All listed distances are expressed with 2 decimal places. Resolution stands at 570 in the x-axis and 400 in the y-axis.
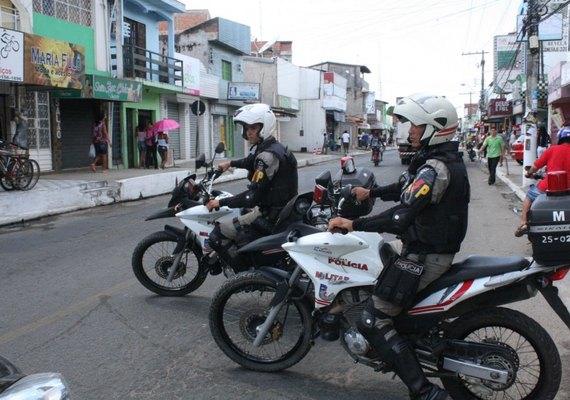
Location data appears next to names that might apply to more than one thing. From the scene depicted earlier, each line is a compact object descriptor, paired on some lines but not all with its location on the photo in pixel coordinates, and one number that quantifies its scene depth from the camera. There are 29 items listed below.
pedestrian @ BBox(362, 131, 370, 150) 61.95
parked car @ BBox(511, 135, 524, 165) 24.09
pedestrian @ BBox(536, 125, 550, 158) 19.94
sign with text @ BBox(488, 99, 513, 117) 41.03
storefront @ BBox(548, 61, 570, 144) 17.55
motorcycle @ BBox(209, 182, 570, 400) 3.05
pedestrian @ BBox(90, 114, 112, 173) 18.45
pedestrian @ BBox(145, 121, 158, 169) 21.11
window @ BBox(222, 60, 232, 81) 33.03
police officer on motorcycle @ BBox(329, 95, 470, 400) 3.08
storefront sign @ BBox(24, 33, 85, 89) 14.75
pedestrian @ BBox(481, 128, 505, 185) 16.50
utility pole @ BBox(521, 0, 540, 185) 16.08
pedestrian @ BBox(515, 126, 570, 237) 7.11
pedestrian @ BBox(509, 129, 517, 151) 32.62
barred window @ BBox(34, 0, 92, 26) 17.41
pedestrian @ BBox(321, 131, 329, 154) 42.14
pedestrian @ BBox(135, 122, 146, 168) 21.52
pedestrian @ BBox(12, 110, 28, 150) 13.05
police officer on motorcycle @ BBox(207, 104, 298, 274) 4.73
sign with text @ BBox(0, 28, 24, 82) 13.64
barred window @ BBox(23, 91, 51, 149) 17.30
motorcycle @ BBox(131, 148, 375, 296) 4.42
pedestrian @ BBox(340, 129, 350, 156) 40.02
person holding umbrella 21.11
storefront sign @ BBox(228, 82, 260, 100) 31.47
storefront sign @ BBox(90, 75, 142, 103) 18.02
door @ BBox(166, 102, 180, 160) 26.54
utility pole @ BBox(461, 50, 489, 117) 59.65
